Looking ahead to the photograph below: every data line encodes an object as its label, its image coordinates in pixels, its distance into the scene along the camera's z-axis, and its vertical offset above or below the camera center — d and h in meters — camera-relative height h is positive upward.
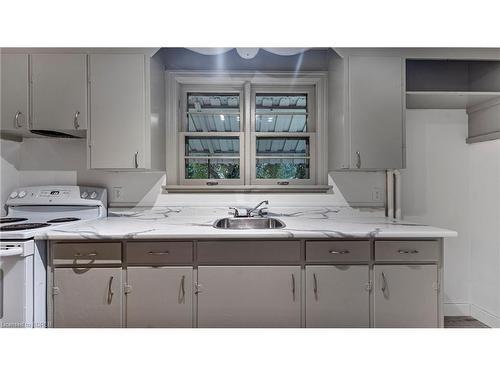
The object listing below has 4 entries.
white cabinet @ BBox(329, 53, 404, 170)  2.10 +0.54
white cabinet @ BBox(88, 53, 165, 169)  2.09 +0.55
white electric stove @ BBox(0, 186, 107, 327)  1.61 -0.51
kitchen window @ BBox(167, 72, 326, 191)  2.56 +0.48
